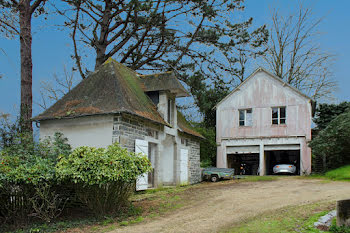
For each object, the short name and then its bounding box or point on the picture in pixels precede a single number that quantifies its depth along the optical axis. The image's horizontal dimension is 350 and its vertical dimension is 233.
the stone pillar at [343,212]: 7.07
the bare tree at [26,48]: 16.64
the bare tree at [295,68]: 32.03
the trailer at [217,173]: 21.38
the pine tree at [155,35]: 20.33
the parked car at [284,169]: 24.52
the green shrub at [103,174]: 9.60
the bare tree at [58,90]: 23.72
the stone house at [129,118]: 13.29
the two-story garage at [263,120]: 24.08
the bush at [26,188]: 9.49
